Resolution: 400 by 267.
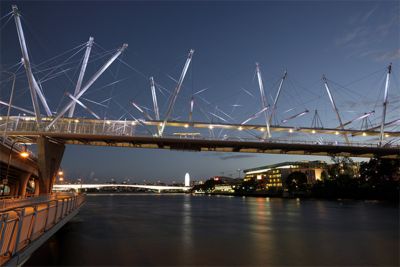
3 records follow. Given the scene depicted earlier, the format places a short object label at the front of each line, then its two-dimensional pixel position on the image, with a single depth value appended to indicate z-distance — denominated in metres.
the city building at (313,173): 192.39
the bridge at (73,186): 179.45
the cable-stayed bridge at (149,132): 54.56
